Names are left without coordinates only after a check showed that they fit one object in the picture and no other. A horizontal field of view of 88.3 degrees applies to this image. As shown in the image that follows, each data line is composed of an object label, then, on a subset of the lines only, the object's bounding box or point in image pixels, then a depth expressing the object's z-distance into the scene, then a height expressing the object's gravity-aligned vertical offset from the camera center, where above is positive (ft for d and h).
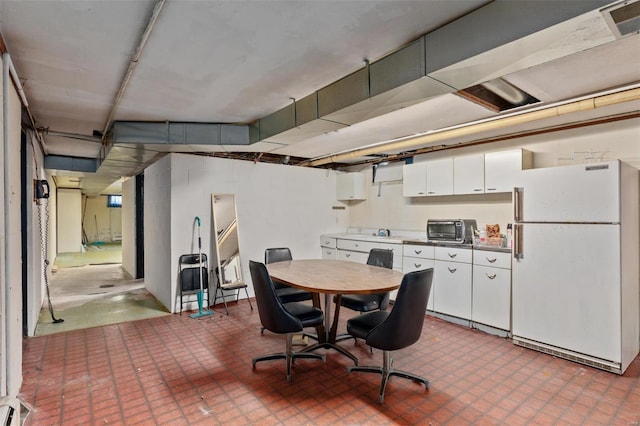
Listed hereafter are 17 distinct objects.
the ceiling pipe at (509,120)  9.47 +3.17
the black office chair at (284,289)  12.76 -3.11
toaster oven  14.79 -0.89
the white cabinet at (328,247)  20.76 -2.28
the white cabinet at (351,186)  21.59 +1.66
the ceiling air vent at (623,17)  4.99 +3.03
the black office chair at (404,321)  7.99 -2.73
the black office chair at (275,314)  9.10 -2.95
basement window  48.84 +1.99
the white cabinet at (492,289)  12.69 -3.15
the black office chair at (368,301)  11.47 -3.20
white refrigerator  10.01 -1.78
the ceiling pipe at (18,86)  7.38 +3.46
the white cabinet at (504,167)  13.52 +1.81
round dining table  9.17 -2.09
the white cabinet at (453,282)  13.98 -3.13
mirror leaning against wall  16.98 -1.35
